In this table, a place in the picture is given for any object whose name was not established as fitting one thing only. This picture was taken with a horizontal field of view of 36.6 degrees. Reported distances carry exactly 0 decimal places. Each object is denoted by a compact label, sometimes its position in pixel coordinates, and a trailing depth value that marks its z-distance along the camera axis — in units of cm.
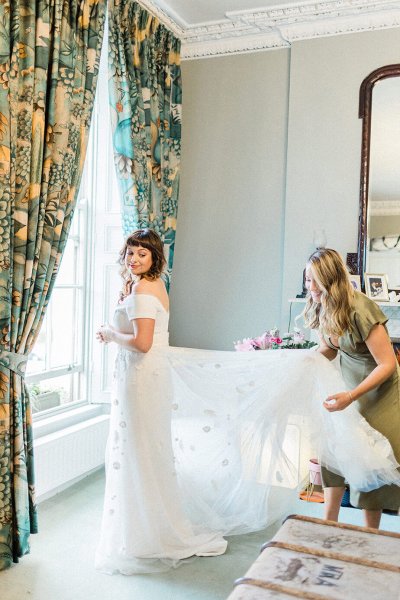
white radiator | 363
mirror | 440
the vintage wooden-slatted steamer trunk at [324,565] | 156
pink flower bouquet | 389
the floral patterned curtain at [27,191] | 287
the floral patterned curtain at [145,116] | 404
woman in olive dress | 262
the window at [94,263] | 445
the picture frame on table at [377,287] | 436
